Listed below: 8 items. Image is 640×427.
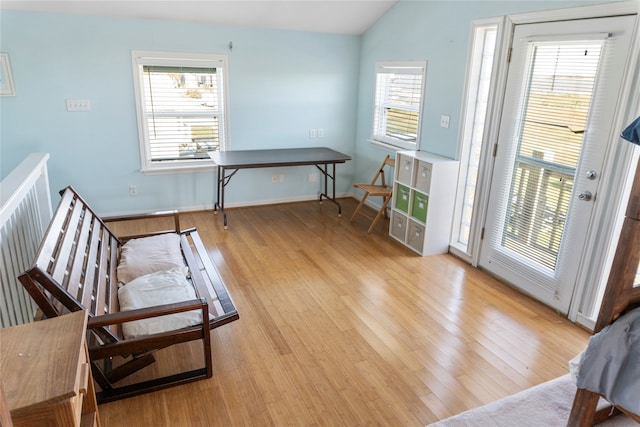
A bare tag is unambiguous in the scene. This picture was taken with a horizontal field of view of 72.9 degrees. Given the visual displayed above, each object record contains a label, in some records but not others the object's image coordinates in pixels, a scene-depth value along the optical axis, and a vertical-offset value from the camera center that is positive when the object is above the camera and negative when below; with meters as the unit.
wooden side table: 1.04 -0.72
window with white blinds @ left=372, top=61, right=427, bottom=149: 4.48 -0.14
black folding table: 4.42 -0.76
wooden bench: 1.87 -1.05
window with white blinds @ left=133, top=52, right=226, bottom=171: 4.54 -0.27
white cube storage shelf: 3.85 -0.97
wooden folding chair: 4.59 -1.05
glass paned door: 2.66 -0.35
